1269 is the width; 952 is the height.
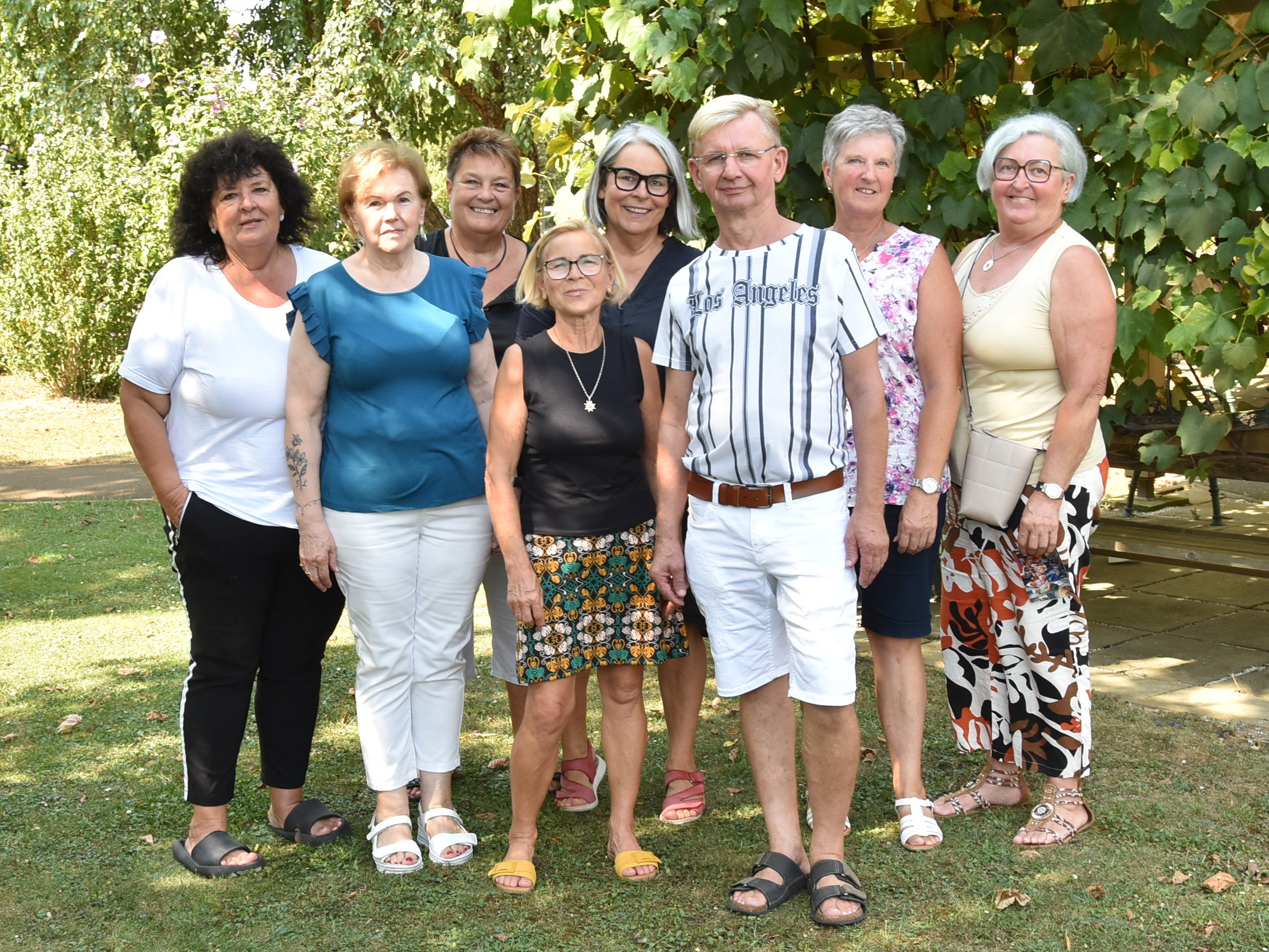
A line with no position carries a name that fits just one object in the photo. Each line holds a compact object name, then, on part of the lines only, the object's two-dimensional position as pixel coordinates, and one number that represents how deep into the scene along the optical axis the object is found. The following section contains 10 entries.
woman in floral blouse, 3.50
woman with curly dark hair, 3.55
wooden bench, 5.53
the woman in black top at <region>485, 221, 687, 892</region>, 3.47
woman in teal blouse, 3.52
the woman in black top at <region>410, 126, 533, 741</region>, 4.05
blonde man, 3.19
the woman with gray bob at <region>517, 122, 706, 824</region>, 3.85
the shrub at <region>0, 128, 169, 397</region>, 13.83
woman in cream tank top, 3.51
